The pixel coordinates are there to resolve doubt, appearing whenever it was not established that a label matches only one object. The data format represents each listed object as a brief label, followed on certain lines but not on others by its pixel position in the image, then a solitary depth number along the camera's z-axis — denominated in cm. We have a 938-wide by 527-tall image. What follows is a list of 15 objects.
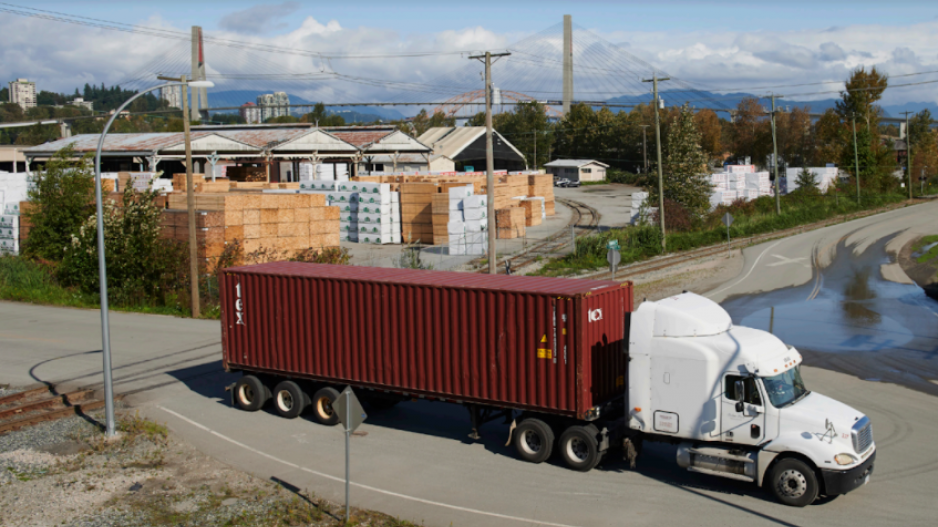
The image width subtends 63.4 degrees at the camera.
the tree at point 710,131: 10362
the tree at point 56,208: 3566
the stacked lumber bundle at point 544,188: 6125
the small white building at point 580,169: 10169
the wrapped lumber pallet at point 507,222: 4572
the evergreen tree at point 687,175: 5078
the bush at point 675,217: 4884
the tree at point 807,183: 6962
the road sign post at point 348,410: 1099
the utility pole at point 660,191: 4316
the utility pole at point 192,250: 2601
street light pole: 1485
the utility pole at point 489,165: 2778
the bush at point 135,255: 2933
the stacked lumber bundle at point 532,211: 5351
